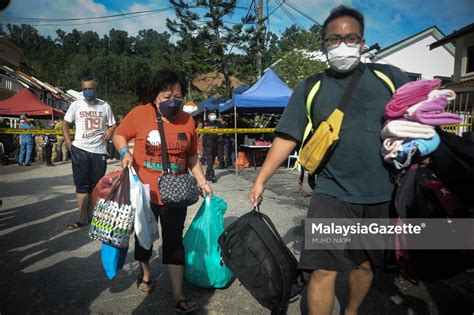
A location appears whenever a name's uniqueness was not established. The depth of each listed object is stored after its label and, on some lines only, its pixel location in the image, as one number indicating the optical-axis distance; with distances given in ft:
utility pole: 56.68
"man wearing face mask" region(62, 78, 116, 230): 14.71
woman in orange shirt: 8.45
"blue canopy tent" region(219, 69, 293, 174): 35.01
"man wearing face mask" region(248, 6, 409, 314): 6.26
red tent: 61.77
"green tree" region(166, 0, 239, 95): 62.85
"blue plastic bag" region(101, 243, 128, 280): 7.61
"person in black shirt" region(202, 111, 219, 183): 29.58
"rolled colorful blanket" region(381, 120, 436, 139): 5.74
